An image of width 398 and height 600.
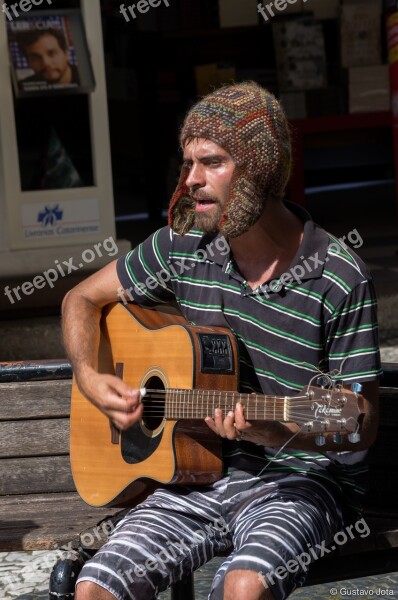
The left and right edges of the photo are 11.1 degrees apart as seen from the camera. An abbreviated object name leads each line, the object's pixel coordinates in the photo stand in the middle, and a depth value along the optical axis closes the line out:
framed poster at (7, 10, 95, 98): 10.56
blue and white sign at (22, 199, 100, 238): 10.85
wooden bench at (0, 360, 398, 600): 5.51
